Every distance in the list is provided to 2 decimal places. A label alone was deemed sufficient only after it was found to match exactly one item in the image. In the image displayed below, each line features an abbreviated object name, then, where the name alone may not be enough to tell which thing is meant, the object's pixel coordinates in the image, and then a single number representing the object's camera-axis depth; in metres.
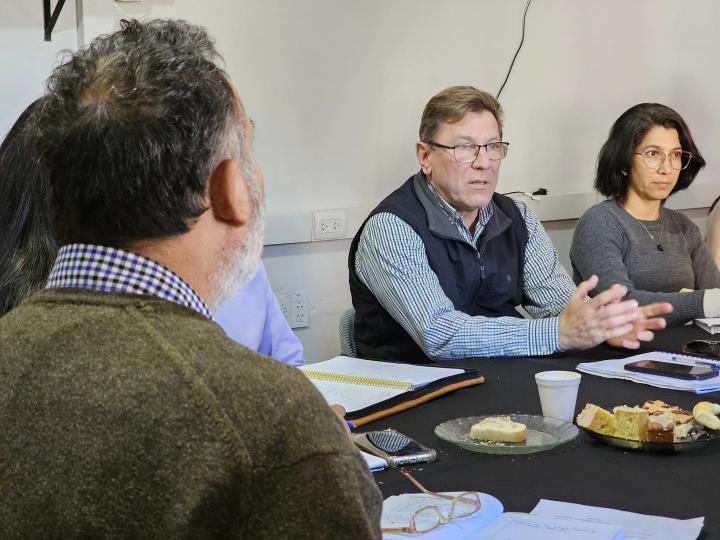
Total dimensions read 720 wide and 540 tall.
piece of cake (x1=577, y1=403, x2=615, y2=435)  2.17
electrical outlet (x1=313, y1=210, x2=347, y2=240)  3.72
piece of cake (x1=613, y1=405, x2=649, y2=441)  2.15
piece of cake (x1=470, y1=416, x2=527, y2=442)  2.15
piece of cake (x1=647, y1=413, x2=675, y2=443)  2.13
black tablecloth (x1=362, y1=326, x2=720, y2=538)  1.96
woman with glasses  3.64
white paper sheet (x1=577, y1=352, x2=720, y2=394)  2.45
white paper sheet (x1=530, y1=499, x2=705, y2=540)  1.84
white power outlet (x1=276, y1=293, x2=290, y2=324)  3.73
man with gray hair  1.40
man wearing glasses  2.83
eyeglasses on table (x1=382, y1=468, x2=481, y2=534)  1.86
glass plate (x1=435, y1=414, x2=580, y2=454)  2.13
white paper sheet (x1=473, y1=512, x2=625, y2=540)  1.81
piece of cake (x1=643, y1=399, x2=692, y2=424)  2.17
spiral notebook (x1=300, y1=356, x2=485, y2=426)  2.33
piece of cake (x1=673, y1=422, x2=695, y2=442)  2.14
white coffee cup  2.24
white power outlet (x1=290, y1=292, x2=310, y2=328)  3.76
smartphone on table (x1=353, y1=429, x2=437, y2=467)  2.09
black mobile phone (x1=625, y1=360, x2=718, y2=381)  2.48
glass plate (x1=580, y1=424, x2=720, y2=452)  2.13
